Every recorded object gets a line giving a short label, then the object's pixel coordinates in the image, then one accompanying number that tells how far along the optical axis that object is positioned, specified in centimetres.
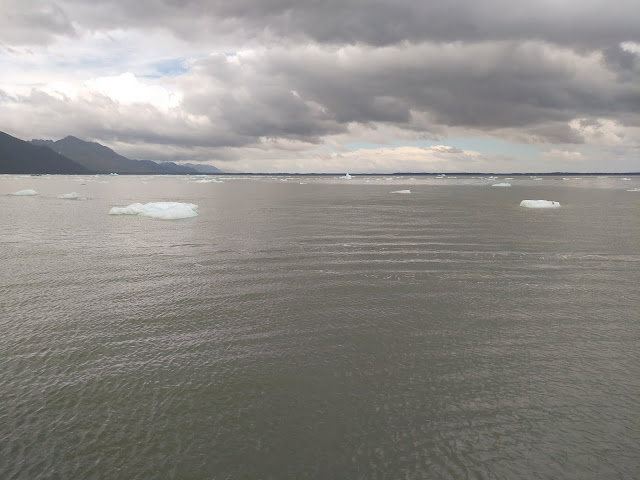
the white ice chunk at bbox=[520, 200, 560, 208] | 4584
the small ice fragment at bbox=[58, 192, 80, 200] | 5603
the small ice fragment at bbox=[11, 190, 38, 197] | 6235
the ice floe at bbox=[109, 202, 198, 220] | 3462
